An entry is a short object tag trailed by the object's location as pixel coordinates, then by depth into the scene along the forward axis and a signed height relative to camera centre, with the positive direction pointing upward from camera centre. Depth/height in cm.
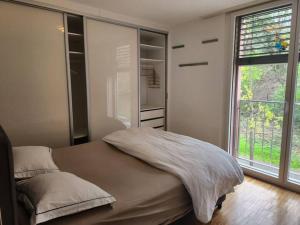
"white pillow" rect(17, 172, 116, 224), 112 -63
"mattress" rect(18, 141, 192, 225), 126 -74
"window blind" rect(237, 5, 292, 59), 259 +70
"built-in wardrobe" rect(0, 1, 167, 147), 235 +14
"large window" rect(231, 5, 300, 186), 265 -10
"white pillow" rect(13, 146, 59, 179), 160 -60
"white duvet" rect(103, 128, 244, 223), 167 -68
